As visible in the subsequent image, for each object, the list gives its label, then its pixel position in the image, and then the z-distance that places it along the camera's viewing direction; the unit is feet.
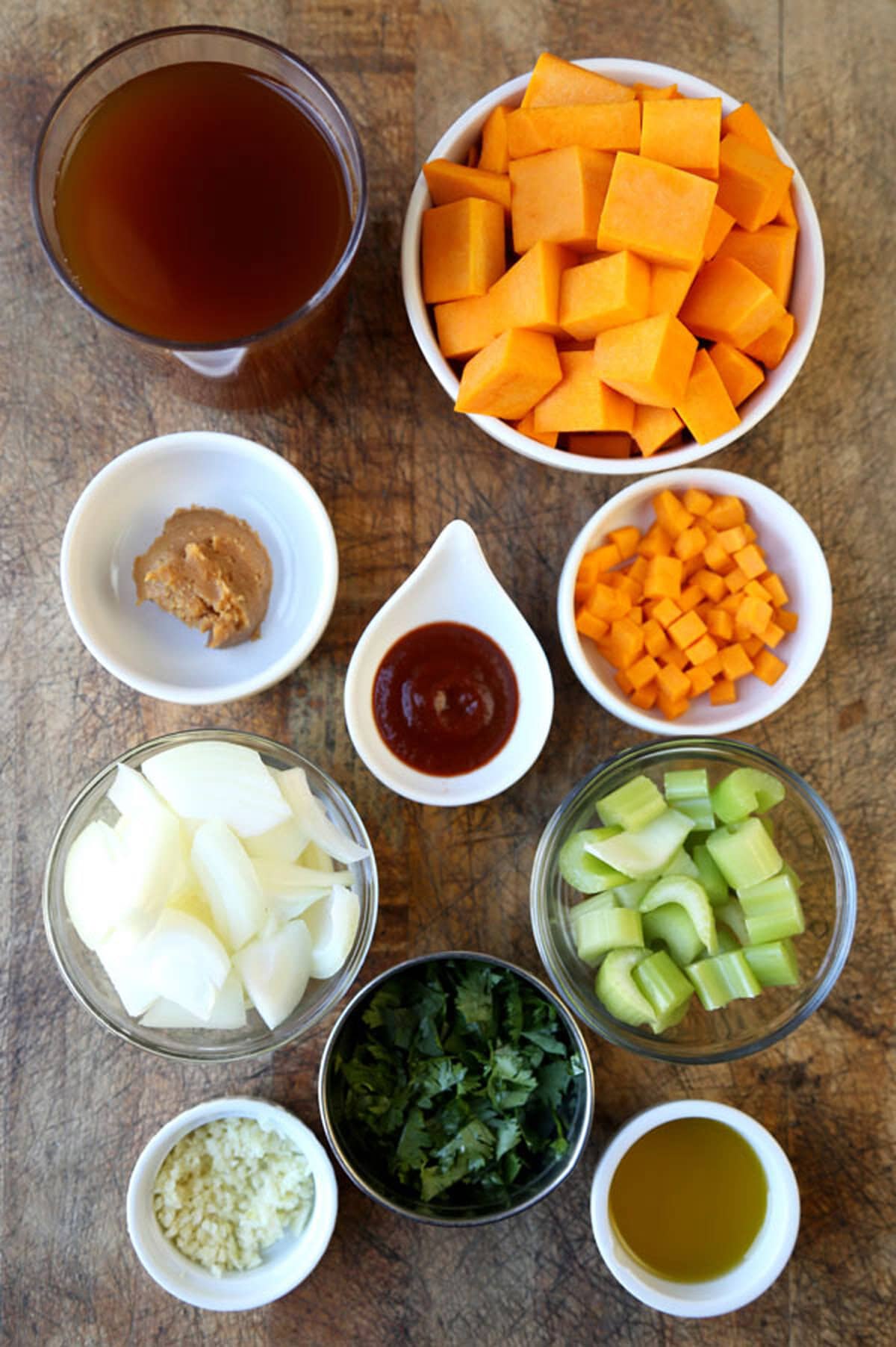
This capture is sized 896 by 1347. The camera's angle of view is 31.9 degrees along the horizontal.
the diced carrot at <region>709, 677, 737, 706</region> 1.74
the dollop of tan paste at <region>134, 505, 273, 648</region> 1.70
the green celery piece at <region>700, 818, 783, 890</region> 1.62
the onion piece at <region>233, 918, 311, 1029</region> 1.60
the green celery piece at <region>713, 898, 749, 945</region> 1.66
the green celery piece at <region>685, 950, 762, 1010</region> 1.62
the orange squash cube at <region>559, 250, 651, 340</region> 1.54
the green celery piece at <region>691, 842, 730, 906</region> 1.66
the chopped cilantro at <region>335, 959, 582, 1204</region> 1.67
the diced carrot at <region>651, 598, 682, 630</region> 1.71
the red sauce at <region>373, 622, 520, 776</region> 1.73
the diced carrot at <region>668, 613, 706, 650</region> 1.70
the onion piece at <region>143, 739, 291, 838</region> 1.62
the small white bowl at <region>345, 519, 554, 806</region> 1.70
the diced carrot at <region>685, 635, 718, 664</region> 1.70
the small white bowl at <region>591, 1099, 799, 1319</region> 1.67
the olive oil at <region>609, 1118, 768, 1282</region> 1.72
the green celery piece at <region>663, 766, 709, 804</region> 1.67
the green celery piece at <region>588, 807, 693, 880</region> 1.63
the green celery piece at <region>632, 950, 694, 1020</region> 1.62
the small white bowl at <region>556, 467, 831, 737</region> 1.70
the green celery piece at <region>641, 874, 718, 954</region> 1.61
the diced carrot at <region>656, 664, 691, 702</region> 1.71
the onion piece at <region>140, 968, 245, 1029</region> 1.61
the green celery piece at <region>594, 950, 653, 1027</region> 1.62
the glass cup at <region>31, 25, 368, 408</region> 1.53
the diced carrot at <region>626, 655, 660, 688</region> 1.72
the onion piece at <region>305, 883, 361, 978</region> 1.62
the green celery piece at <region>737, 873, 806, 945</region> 1.62
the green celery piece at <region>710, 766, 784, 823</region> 1.65
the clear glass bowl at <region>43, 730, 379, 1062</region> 1.64
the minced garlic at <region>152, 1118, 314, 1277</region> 1.69
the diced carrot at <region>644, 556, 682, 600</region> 1.71
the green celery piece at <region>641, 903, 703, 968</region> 1.64
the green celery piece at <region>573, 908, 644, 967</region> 1.63
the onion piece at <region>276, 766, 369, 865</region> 1.64
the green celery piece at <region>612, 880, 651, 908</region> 1.66
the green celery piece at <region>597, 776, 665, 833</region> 1.66
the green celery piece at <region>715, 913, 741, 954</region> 1.66
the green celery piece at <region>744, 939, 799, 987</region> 1.62
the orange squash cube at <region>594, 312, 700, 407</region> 1.55
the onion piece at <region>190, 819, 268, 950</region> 1.59
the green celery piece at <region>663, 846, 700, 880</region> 1.65
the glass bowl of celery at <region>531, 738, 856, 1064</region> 1.63
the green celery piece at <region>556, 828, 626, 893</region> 1.65
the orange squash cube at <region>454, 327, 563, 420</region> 1.58
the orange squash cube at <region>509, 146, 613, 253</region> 1.56
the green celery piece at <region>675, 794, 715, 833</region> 1.67
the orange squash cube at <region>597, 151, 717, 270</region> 1.54
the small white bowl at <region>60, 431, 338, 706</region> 1.69
